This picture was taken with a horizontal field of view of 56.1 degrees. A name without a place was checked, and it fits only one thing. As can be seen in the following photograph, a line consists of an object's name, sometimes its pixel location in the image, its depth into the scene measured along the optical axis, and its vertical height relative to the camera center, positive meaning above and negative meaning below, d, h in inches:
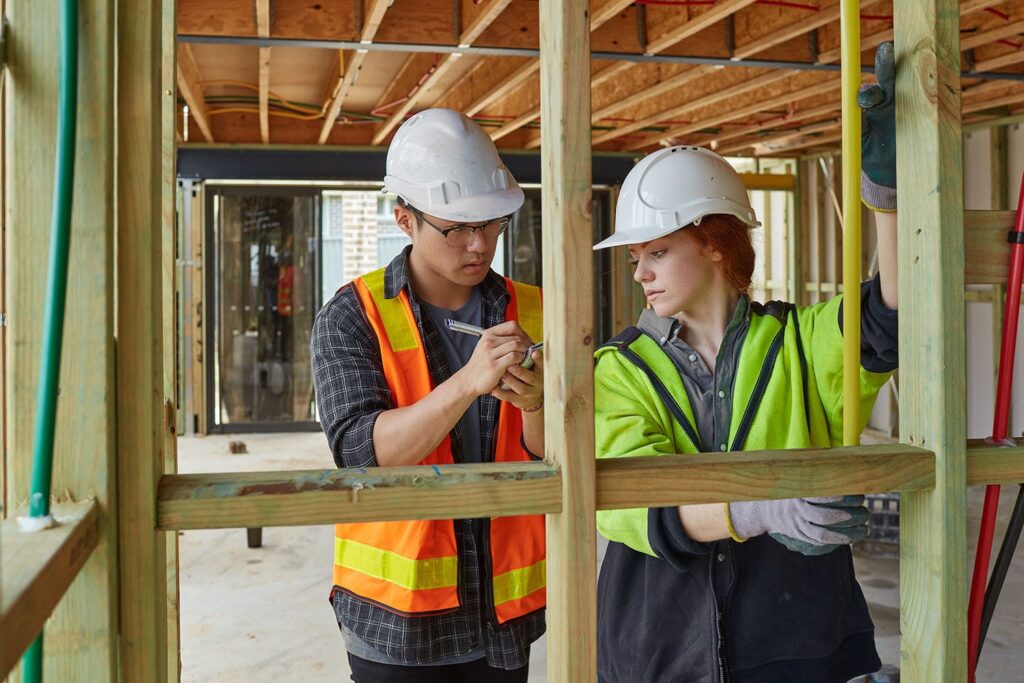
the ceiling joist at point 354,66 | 144.7 +55.4
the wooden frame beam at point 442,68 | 145.1 +56.6
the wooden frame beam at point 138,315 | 36.6 +1.6
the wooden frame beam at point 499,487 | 37.9 -5.6
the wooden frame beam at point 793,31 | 148.4 +51.8
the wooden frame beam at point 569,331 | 38.8 +0.9
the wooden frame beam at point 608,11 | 139.6 +51.3
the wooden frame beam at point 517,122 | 236.8 +59.4
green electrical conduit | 32.6 +1.9
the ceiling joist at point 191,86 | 197.8 +61.7
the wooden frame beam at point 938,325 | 44.2 +1.0
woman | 59.0 -5.3
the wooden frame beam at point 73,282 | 34.5 +2.8
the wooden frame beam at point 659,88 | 190.9 +55.9
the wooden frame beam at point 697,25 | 142.5 +51.4
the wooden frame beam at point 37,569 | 25.7 -6.3
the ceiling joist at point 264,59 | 146.6 +56.3
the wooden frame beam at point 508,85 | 186.1 +55.9
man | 63.9 -4.4
